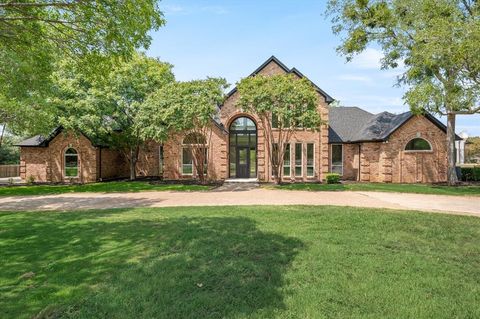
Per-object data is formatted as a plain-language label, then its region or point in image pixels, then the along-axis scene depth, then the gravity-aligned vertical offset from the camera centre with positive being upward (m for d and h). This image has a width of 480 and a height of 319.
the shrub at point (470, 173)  26.77 -1.15
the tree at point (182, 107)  21.28 +3.61
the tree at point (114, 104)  23.48 +4.29
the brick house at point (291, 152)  24.97 +0.66
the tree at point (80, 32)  7.50 +3.30
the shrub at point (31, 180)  26.84 -1.57
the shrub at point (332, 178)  24.00 -1.35
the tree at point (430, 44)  17.78 +7.08
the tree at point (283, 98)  21.30 +4.12
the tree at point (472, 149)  46.34 +1.52
